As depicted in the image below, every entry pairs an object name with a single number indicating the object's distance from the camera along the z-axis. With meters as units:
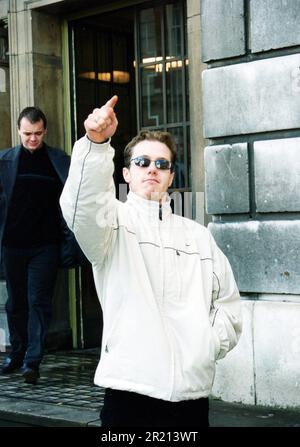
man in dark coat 7.52
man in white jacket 3.41
